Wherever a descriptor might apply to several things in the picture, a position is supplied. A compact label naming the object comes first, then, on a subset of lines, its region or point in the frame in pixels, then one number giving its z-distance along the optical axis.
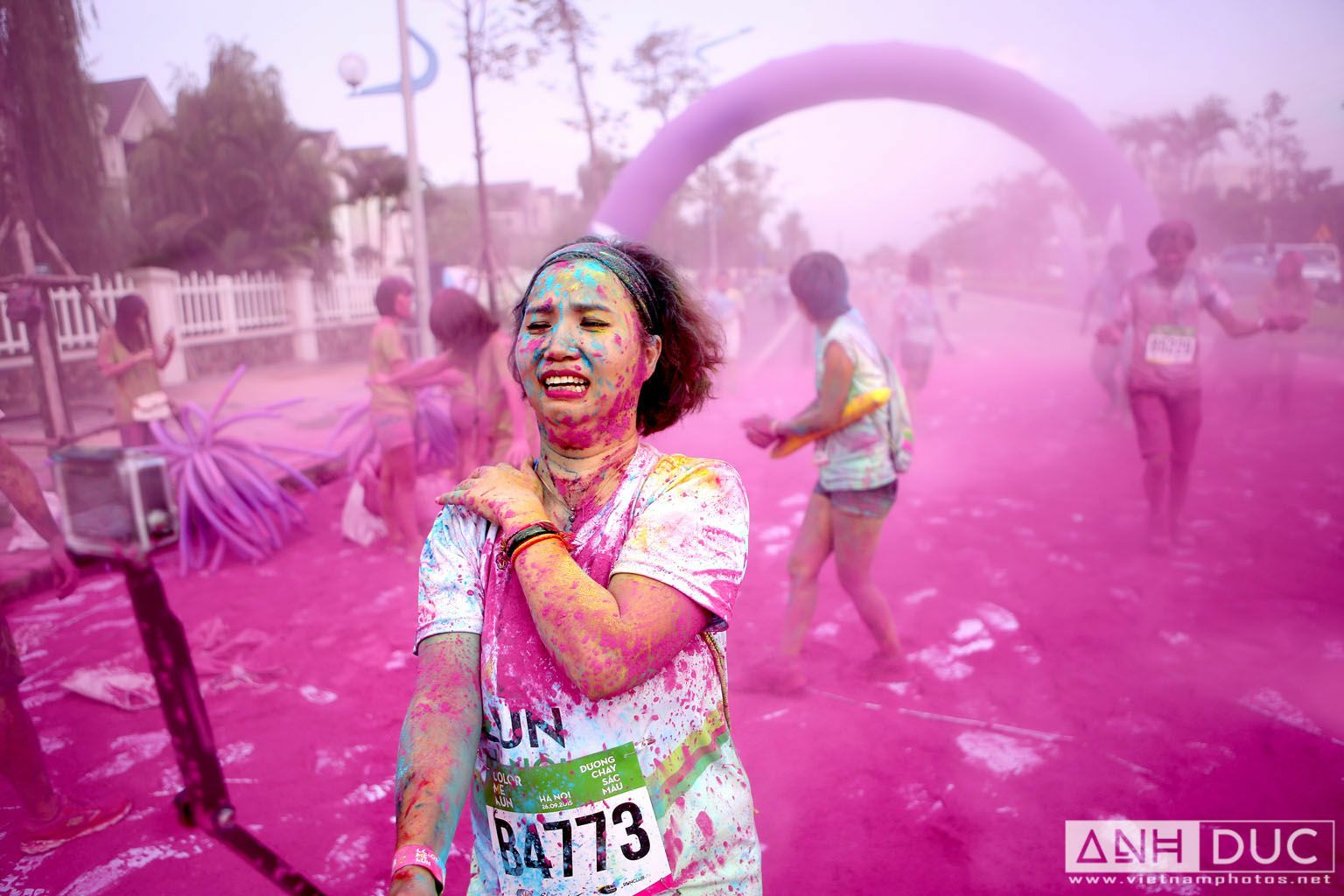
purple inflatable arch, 10.02
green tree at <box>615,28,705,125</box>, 18.77
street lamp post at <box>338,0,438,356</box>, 12.58
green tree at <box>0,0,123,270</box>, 6.51
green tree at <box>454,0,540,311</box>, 13.16
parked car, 19.14
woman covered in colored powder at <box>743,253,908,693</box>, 3.81
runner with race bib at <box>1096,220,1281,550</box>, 5.55
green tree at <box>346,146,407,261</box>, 23.78
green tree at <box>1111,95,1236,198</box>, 15.90
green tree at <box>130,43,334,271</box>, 20.83
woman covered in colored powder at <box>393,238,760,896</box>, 1.35
